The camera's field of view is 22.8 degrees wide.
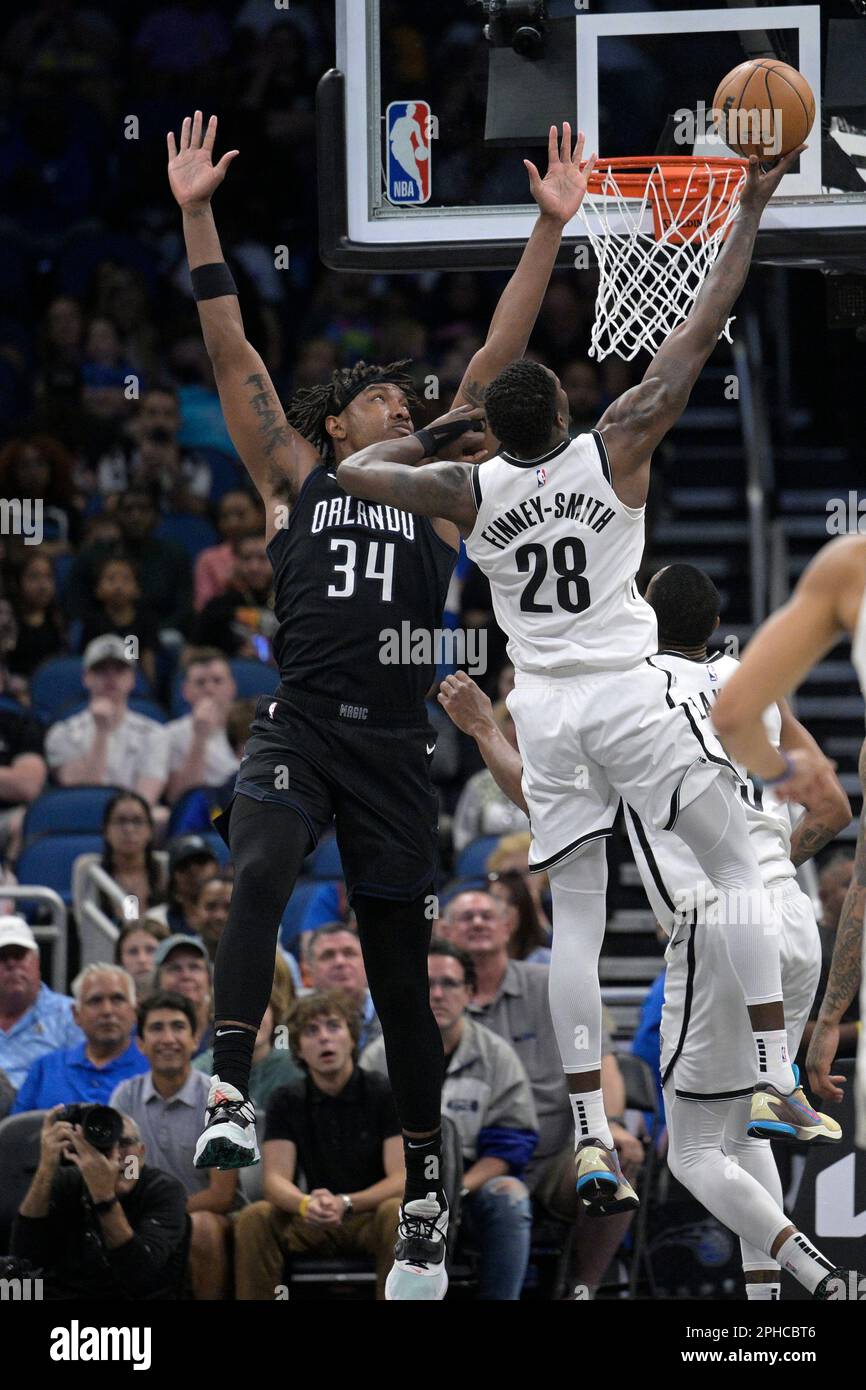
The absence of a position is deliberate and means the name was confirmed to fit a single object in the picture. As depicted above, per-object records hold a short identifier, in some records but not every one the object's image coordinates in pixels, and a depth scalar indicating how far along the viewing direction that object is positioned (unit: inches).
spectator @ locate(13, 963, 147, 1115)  350.0
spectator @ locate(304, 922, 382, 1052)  366.6
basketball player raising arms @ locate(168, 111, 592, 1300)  249.8
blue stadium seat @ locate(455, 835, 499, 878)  418.9
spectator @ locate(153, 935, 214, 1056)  356.5
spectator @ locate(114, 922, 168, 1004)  378.6
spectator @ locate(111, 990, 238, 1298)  340.2
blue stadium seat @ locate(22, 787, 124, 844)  433.4
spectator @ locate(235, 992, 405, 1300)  327.3
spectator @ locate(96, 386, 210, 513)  521.7
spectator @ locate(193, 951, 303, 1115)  349.1
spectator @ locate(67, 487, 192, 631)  486.6
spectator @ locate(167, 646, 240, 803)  441.7
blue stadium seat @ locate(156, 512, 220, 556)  507.8
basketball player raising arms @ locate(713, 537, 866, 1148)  177.2
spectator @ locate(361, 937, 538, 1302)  330.0
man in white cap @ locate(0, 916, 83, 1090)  364.2
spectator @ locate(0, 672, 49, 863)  445.4
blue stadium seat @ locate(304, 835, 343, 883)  425.4
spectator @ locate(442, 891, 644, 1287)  339.6
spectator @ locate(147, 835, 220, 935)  398.6
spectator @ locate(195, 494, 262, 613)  486.3
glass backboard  282.4
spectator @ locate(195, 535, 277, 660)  469.1
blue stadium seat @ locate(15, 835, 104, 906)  420.2
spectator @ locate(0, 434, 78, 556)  506.6
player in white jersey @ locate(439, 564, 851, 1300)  259.3
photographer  309.9
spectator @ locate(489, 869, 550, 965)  381.7
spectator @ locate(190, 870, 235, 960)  384.5
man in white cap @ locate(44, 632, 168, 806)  442.0
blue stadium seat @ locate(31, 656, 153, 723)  468.4
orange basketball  255.4
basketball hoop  275.3
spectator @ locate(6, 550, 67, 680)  475.8
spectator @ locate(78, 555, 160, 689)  469.7
